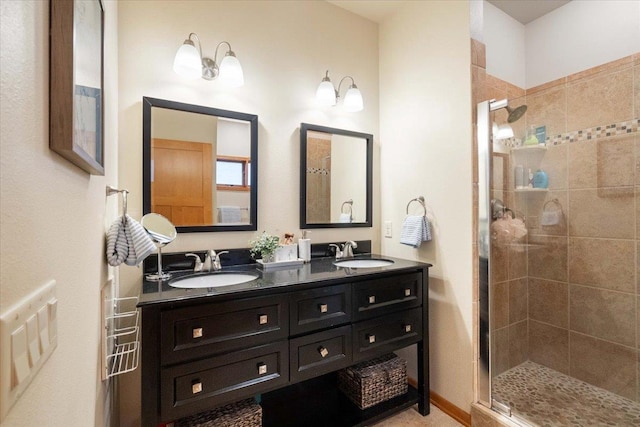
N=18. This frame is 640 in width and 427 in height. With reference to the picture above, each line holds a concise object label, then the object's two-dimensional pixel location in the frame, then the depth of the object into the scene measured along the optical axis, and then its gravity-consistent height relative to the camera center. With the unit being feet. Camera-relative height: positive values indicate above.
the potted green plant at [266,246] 5.88 -0.59
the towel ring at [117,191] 3.90 +0.33
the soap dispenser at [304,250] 6.52 -0.73
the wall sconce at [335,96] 6.90 +2.73
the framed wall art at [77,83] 1.79 +0.96
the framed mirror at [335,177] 6.89 +0.90
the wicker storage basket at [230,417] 4.51 -3.00
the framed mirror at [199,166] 5.43 +0.95
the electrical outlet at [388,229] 7.63 -0.35
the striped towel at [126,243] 3.70 -0.33
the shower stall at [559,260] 5.76 -0.99
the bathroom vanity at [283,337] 3.85 -1.81
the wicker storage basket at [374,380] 5.78 -3.21
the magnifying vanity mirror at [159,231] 4.96 -0.24
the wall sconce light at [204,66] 5.35 +2.74
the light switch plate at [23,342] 1.09 -0.51
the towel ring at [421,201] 6.70 +0.30
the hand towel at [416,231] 6.40 -0.35
